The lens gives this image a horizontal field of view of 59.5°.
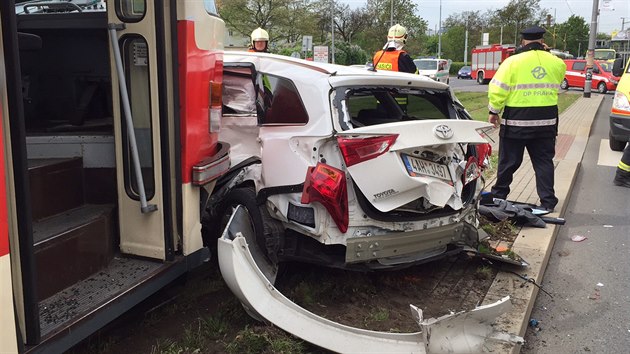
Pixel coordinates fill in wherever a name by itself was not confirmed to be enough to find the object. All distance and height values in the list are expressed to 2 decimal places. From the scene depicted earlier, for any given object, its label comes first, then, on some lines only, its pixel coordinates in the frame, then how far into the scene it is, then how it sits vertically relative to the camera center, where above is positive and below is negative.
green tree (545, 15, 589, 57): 81.62 +5.88
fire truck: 42.69 +1.15
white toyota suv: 3.43 -0.66
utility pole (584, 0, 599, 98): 23.41 +1.00
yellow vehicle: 9.45 -0.56
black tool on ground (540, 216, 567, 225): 5.82 -1.53
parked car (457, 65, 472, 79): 56.92 +0.12
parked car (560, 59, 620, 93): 30.25 -0.10
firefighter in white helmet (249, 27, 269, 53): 7.44 +0.43
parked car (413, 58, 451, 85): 35.19 +0.56
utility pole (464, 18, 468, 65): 74.25 +3.01
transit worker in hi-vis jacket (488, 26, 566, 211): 5.96 -0.37
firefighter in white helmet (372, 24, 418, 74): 7.00 +0.23
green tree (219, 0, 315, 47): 48.00 +4.87
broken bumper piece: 3.04 -1.40
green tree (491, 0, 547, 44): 69.93 +7.29
